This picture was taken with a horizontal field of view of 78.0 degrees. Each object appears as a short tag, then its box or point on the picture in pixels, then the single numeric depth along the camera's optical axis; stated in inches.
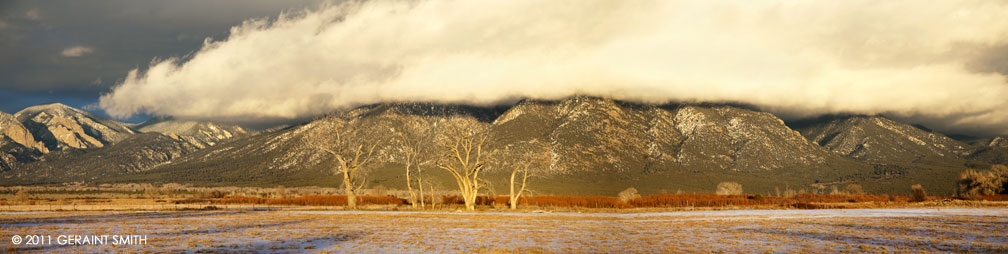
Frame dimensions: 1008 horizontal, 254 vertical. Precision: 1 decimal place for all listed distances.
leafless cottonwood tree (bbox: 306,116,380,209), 3019.2
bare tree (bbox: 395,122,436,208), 3189.5
